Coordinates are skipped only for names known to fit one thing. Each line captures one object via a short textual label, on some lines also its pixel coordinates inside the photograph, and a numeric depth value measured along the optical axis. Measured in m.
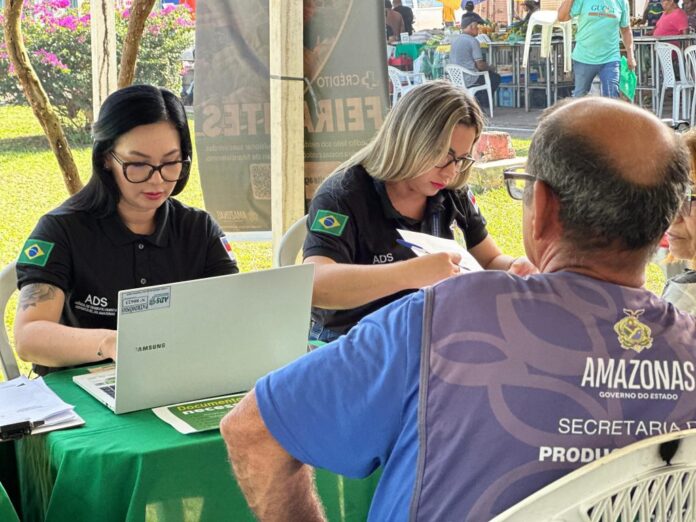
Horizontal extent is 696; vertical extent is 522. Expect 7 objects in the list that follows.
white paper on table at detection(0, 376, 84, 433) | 1.73
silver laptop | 1.65
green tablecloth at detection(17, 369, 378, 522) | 1.58
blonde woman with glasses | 2.48
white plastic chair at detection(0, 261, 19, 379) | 2.41
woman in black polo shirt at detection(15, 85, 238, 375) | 2.27
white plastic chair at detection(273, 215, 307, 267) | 2.96
